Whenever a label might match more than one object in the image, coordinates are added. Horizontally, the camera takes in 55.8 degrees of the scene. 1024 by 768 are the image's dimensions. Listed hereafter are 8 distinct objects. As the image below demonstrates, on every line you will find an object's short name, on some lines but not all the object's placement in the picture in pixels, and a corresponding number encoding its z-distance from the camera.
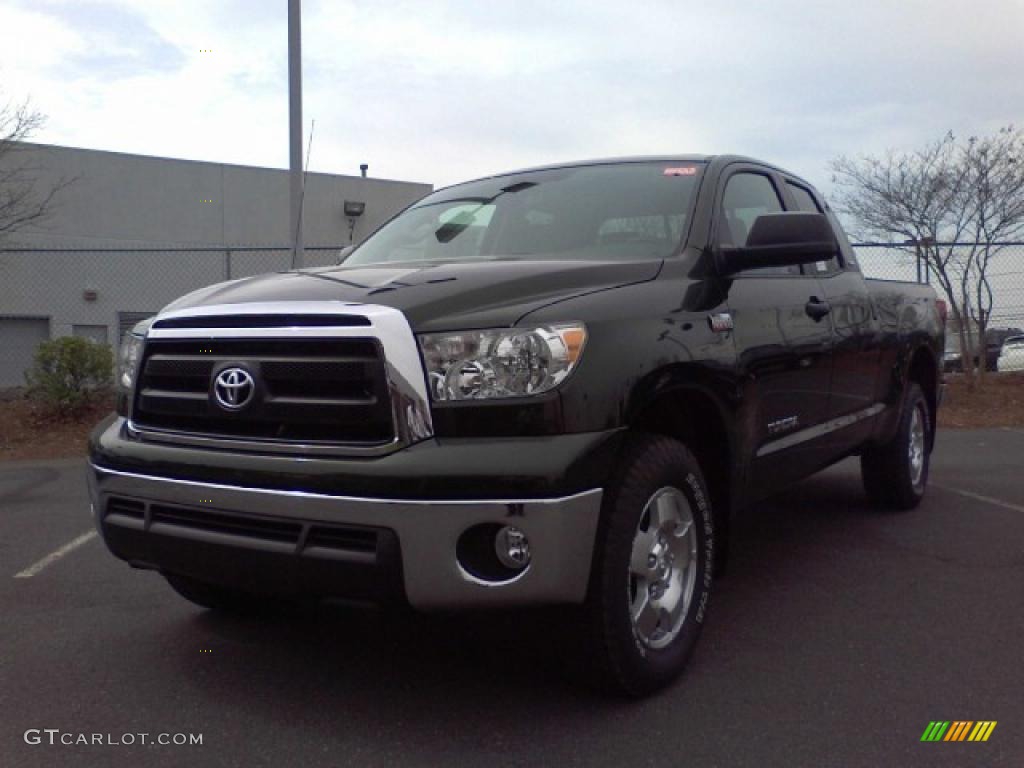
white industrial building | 20.53
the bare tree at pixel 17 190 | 13.03
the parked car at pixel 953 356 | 13.88
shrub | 10.66
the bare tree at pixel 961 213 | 12.34
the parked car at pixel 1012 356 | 14.15
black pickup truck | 2.63
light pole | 10.03
